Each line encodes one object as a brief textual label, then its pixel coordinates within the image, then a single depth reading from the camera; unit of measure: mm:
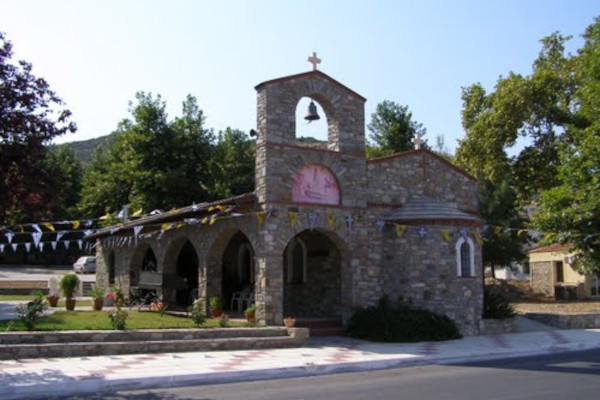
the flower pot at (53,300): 19391
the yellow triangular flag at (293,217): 15305
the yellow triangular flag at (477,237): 16897
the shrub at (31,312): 12469
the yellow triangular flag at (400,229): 16125
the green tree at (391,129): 32125
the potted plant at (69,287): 17891
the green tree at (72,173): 45312
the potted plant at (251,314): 15203
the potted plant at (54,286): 22716
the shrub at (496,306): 17767
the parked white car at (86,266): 43531
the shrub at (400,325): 15141
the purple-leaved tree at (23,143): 9797
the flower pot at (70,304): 17828
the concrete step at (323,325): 16050
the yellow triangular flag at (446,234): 16266
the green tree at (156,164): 30484
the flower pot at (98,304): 18438
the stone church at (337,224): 15367
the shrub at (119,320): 12938
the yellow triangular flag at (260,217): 14992
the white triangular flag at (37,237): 14616
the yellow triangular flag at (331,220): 15977
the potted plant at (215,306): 16422
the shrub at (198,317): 14156
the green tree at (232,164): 33062
